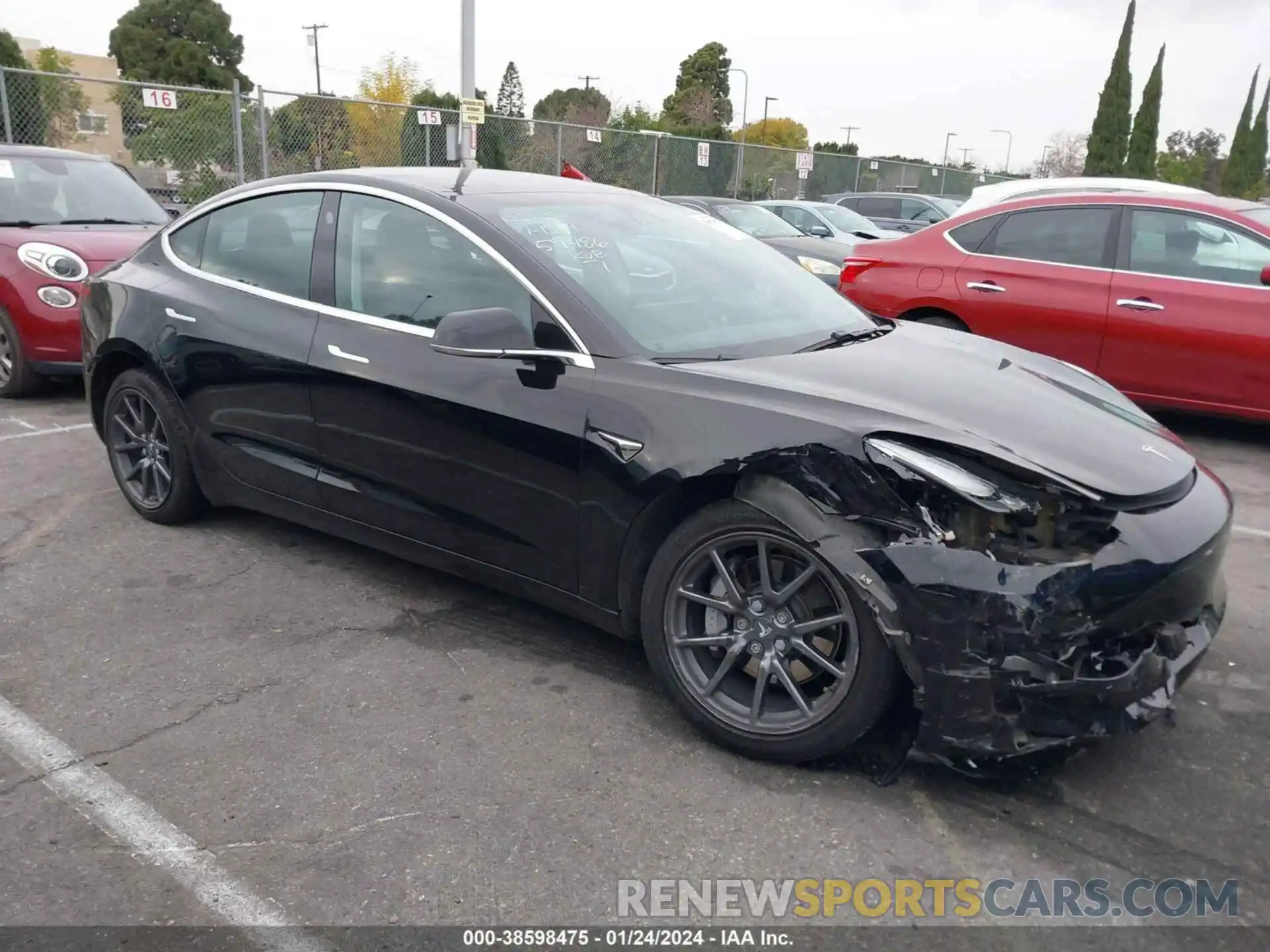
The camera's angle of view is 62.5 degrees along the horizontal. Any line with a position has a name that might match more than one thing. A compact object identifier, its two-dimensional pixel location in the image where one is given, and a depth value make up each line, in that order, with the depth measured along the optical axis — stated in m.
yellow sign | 13.27
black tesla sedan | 2.57
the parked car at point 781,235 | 10.18
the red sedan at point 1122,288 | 6.23
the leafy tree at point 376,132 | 17.22
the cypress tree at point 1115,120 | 49.81
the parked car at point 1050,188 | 8.42
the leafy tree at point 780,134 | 78.32
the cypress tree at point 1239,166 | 58.62
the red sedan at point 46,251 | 6.71
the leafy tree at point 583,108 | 45.38
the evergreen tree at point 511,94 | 69.62
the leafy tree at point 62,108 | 14.64
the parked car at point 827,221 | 14.45
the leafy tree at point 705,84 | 67.19
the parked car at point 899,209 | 20.05
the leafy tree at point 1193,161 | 59.47
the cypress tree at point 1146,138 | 50.66
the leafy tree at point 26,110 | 12.88
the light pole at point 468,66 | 13.41
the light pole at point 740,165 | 23.52
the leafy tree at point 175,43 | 66.56
